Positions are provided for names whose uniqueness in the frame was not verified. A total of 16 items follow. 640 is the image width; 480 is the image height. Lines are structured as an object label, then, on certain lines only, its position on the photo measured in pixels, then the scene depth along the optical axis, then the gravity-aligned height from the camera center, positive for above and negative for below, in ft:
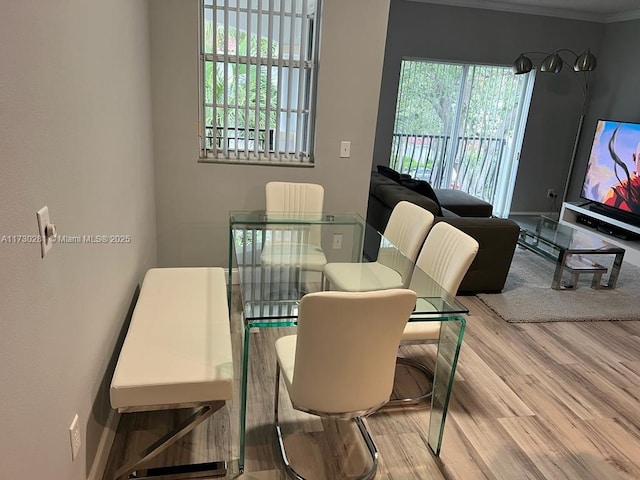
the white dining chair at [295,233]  8.14 -2.32
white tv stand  15.65 -3.30
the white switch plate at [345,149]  11.05 -0.74
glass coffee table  12.70 -3.21
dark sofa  11.48 -2.46
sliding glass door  18.81 +0.03
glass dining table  6.05 -2.43
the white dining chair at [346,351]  4.77 -2.48
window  10.12 +0.66
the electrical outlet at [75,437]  4.65 -3.33
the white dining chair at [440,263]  6.96 -2.14
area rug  11.33 -4.19
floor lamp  16.51 +2.37
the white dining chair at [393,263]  7.57 -2.40
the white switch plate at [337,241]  9.13 -2.41
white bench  5.32 -3.02
